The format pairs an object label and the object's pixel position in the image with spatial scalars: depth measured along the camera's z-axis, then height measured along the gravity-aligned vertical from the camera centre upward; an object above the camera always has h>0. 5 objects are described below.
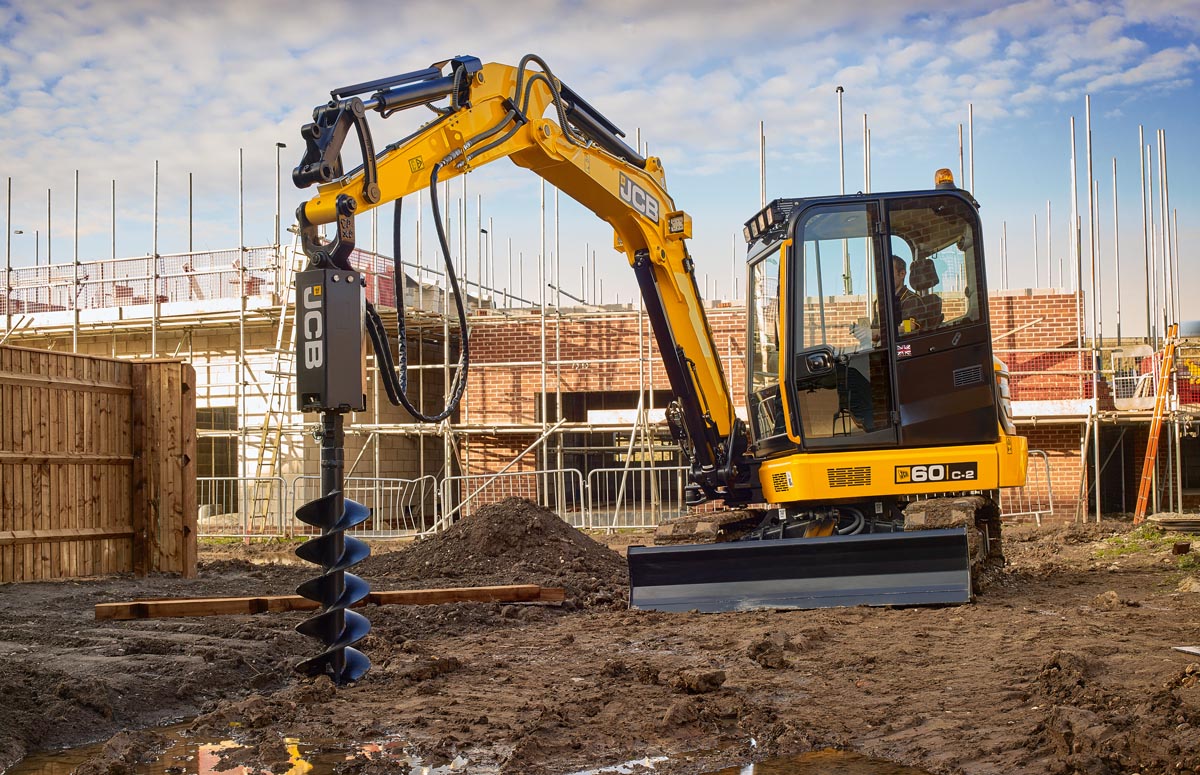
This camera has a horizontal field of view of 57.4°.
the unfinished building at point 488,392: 18.23 +0.68
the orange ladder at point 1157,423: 16.38 -0.07
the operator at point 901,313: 9.14 +0.92
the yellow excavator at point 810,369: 8.40 +0.48
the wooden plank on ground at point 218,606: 7.88 -1.23
